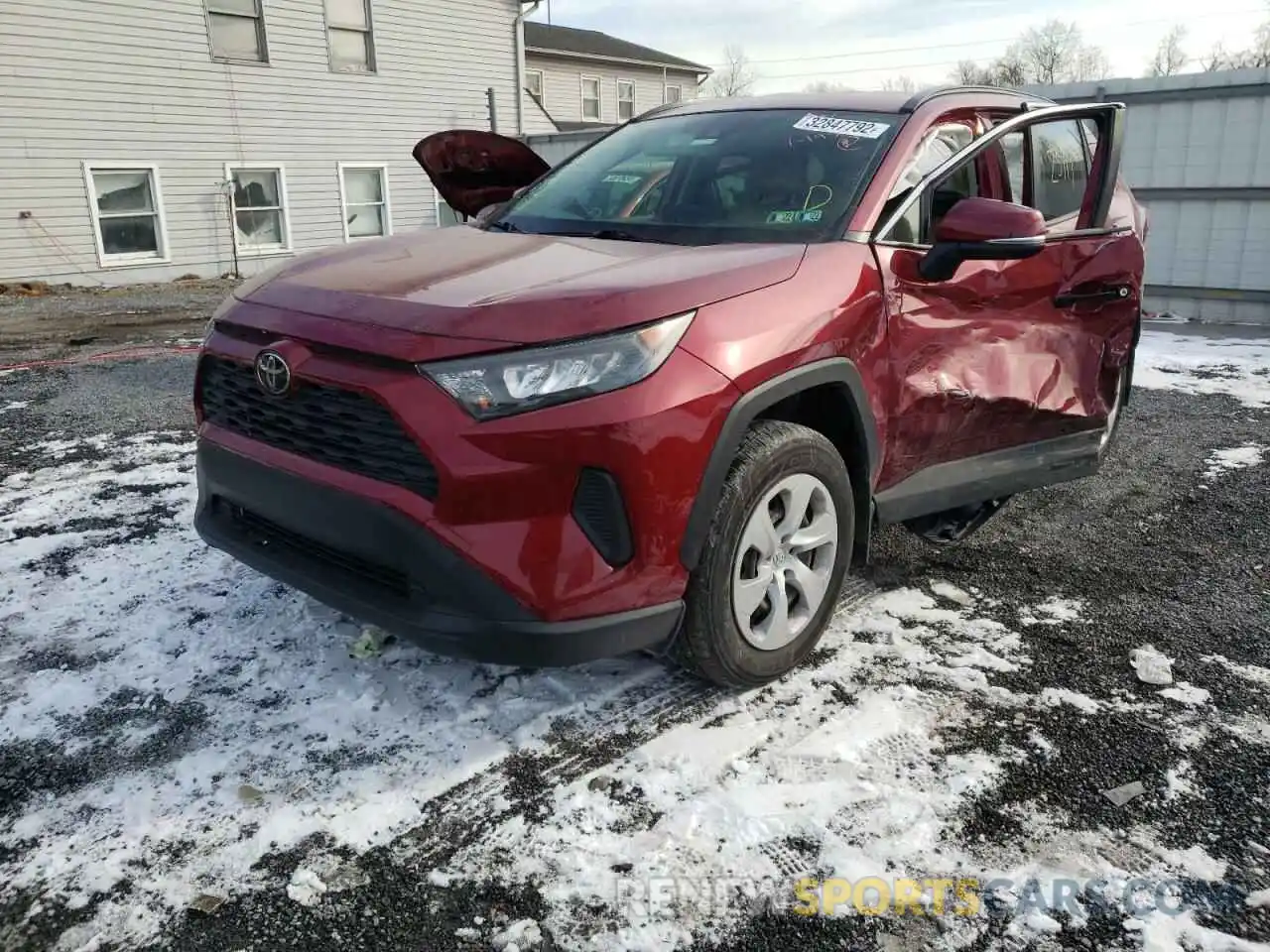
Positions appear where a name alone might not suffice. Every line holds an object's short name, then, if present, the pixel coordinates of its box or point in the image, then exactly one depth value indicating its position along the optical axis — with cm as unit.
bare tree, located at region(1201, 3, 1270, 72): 5482
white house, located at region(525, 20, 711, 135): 2752
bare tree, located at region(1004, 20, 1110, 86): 6328
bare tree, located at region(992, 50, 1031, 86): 5197
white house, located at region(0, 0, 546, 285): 1263
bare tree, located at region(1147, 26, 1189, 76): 6357
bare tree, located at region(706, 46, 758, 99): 5745
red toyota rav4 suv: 226
